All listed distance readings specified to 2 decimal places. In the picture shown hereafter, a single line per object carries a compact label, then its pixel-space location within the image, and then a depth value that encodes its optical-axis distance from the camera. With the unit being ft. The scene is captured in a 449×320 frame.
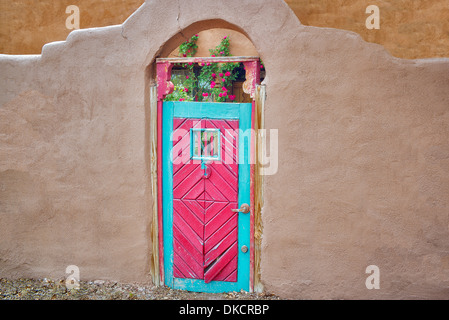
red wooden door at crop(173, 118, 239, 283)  13.99
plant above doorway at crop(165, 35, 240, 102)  27.66
